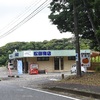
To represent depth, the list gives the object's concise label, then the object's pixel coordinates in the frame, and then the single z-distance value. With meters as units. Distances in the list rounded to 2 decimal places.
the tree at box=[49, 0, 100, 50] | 30.74
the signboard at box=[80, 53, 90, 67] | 27.59
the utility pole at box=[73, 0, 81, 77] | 29.16
